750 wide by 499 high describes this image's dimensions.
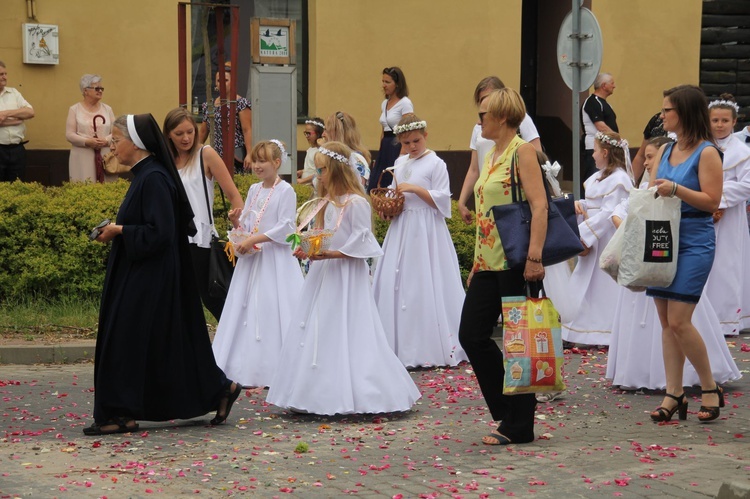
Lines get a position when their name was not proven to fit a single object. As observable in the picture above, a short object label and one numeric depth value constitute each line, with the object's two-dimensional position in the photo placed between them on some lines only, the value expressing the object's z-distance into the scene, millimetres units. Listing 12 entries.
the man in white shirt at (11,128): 14742
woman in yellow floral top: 7488
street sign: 13406
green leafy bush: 12188
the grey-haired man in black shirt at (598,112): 17125
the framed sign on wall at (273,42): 13297
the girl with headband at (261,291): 9703
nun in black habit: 7887
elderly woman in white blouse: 15219
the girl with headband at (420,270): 10617
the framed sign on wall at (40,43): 15844
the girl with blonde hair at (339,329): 8484
